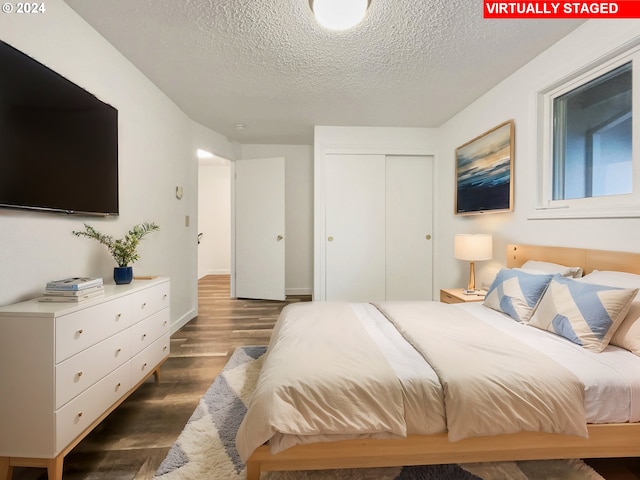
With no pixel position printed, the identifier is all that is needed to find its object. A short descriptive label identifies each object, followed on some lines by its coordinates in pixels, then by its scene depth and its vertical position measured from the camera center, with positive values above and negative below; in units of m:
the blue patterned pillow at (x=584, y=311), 1.40 -0.38
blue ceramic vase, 1.93 -0.25
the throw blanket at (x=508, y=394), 1.14 -0.61
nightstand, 2.58 -0.54
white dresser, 1.22 -0.61
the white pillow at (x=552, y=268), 1.89 -0.22
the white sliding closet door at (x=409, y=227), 4.03 +0.13
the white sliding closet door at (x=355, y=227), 3.93 +0.12
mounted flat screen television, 1.34 +0.51
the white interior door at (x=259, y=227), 4.59 +0.15
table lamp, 2.67 -0.10
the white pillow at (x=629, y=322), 1.38 -0.41
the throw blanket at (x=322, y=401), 1.11 -0.63
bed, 1.13 -0.78
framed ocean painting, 2.61 +0.63
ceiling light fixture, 1.62 +1.26
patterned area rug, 1.32 -1.06
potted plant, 1.89 -0.09
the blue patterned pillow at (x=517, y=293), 1.84 -0.37
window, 1.73 +0.62
